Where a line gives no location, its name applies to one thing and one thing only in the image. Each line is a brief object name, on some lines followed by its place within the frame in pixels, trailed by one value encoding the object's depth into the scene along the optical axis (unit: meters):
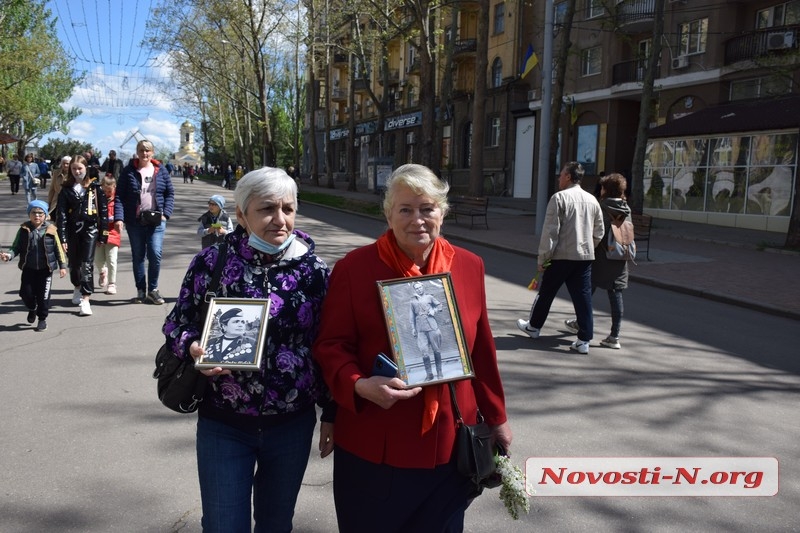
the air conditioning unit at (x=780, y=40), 22.71
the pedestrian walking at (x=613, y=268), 7.14
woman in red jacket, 2.24
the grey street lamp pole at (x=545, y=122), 17.73
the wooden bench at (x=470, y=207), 21.17
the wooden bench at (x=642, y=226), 14.64
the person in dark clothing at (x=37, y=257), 7.05
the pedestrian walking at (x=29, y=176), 22.42
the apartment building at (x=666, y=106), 22.69
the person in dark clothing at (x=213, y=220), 6.97
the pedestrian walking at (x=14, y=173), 30.34
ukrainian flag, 22.47
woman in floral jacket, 2.38
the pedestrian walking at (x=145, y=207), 8.07
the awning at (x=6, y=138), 48.72
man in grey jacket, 6.74
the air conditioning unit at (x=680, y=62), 26.89
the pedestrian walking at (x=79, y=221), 8.12
